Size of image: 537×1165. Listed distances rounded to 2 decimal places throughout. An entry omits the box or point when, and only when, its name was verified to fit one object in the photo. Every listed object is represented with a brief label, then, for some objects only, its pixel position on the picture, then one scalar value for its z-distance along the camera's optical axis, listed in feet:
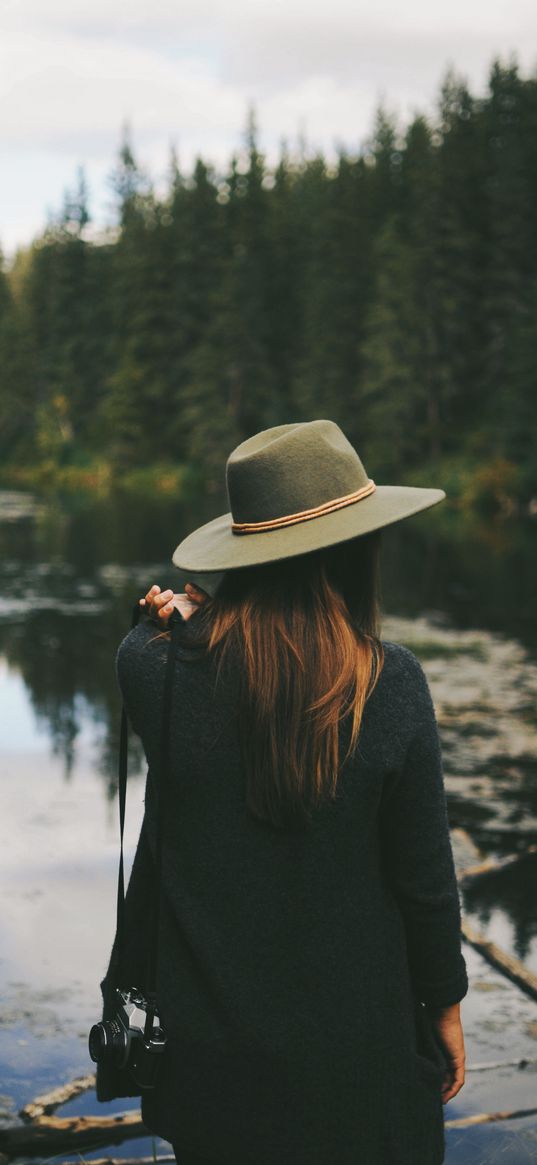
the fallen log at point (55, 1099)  11.22
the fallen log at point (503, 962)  14.21
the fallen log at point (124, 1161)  10.53
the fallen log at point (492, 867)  18.22
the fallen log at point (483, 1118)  11.20
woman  5.89
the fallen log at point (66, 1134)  10.77
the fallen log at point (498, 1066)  12.34
